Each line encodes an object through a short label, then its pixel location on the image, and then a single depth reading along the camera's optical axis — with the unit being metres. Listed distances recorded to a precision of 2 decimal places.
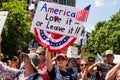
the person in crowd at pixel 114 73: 2.79
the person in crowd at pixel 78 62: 5.37
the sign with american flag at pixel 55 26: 3.52
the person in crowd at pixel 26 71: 3.19
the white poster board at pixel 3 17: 3.98
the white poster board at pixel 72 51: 7.06
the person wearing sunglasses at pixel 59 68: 3.29
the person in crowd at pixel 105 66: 4.52
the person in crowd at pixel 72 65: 4.31
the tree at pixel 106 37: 29.58
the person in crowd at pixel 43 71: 3.21
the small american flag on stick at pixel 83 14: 4.04
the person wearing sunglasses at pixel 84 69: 4.54
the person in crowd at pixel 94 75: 4.61
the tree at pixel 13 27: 22.60
